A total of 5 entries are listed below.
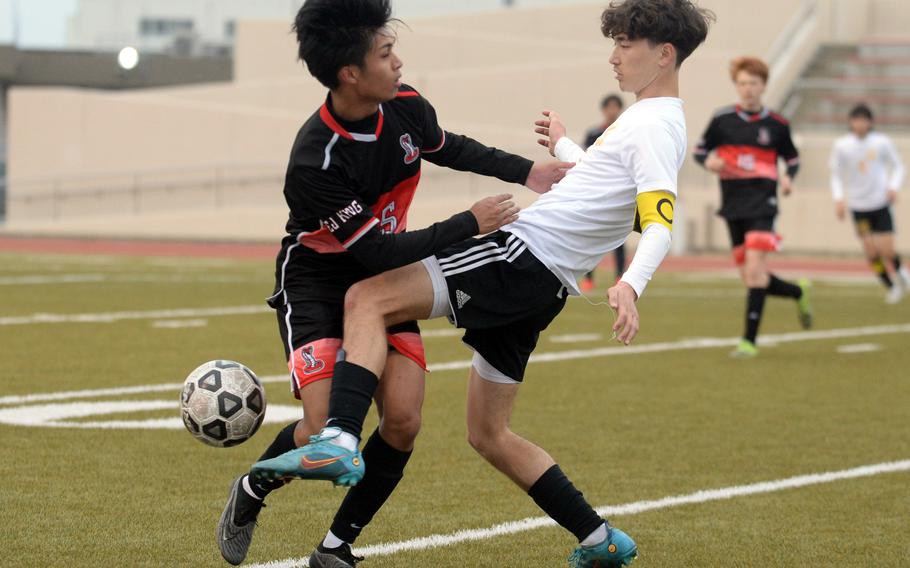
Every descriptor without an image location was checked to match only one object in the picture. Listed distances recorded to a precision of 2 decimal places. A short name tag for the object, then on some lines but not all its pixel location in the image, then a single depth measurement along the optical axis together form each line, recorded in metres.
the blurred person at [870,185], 36.94
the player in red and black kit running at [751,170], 24.55
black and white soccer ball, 11.00
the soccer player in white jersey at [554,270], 10.08
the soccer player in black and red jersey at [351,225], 9.89
